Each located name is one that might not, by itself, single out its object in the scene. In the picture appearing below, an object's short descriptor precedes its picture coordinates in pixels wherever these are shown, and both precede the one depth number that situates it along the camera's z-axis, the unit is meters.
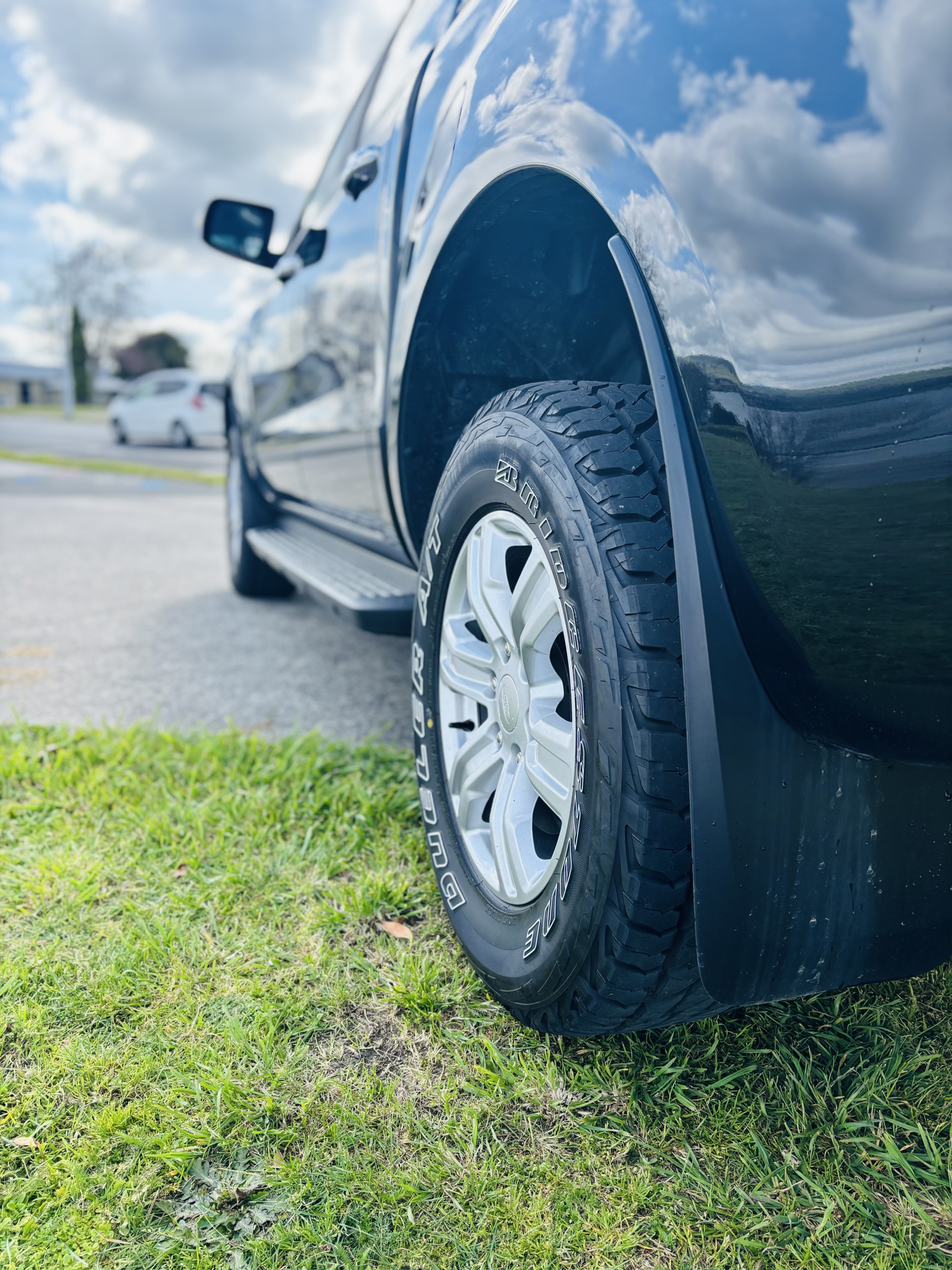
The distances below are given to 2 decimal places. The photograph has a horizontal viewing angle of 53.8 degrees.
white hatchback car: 20.88
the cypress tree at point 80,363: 55.69
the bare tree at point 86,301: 47.66
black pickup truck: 0.95
